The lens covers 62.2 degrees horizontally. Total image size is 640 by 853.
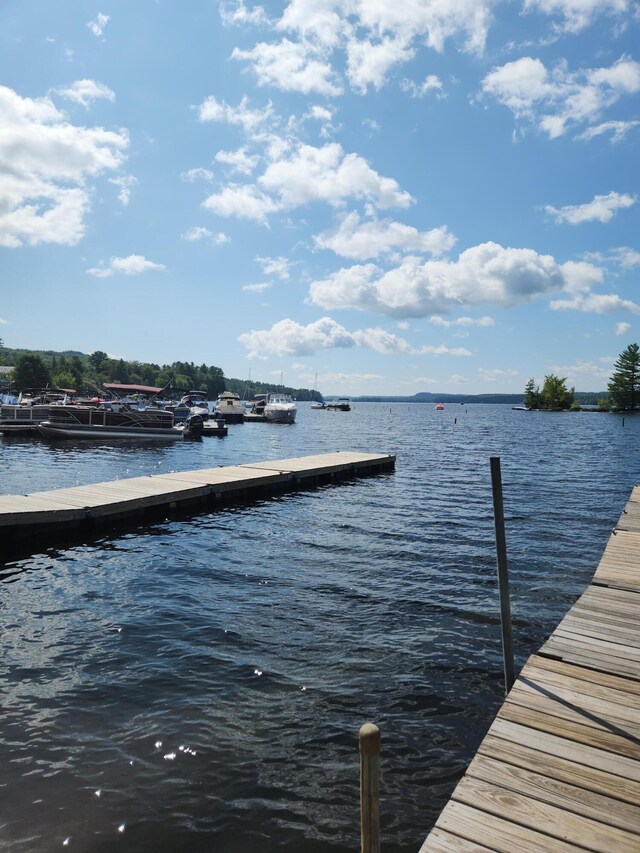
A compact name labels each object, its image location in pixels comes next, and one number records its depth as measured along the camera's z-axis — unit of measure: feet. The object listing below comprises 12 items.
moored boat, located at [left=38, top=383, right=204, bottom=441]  145.89
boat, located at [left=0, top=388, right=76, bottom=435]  155.02
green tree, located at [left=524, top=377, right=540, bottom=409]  586.04
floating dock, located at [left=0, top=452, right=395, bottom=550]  43.01
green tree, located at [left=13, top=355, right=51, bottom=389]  376.68
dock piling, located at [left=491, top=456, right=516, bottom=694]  18.76
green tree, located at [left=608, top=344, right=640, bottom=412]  464.24
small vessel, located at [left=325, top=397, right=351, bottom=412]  586.94
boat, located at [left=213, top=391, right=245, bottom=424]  248.93
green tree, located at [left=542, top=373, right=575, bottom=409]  547.98
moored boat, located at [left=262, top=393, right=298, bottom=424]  264.11
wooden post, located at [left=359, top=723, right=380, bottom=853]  7.33
